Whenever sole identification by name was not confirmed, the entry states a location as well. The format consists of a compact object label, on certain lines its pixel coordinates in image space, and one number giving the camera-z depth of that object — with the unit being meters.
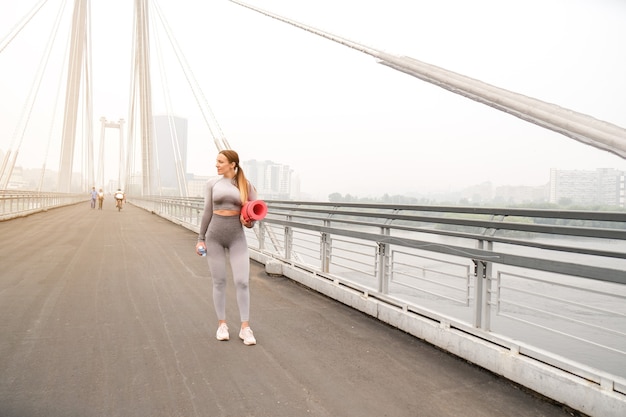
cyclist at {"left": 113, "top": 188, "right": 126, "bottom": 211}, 35.00
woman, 4.25
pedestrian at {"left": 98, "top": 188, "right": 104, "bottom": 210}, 38.60
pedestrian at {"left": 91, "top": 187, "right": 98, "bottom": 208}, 38.34
